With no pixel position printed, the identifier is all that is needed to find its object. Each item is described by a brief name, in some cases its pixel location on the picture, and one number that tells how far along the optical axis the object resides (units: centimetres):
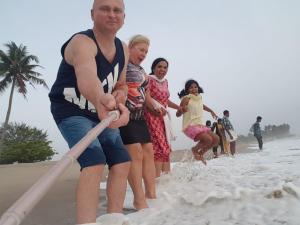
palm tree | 1906
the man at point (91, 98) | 118
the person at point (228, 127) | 832
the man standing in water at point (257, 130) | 1024
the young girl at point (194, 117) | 355
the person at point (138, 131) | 197
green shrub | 1476
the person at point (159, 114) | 253
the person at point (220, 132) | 822
